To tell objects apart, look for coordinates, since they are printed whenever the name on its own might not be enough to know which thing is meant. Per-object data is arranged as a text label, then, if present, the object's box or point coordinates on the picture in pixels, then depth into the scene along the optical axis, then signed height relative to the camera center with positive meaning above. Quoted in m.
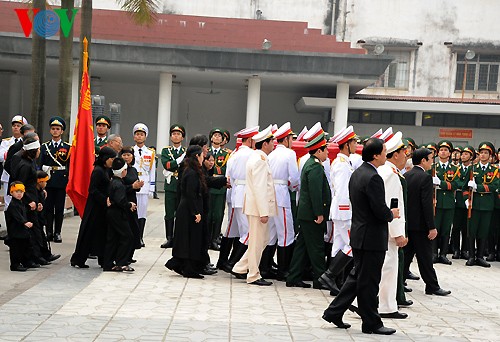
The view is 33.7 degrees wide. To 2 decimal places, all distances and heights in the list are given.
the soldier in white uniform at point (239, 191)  11.23 -0.61
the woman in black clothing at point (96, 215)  11.04 -1.05
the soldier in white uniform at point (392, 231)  8.40 -0.75
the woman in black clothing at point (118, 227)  10.90 -1.15
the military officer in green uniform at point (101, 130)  13.60 +0.14
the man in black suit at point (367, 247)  7.71 -0.86
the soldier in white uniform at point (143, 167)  13.58 -0.43
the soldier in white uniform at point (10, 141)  14.20 -0.15
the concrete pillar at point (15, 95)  31.70 +1.47
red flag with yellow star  12.69 -0.32
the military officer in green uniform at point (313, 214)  10.22 -0.78
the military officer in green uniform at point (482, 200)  14.33 -0.65
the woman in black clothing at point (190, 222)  10.66 -1.01
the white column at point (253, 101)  28.31 +1.61
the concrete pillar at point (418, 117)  30.48 +1.50
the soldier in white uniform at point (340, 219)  9.80 -0.79
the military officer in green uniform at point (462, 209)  14.55 -0.87
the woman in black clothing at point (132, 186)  11.29 -0.62
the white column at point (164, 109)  28.16 +1.16
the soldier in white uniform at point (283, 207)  10.80 -0.75
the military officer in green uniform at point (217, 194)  14.08 -0.82
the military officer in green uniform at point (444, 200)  14.23 -0.70
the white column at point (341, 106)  28.19 +1.64
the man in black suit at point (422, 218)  10.31 -0.74
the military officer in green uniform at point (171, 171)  13.80 -0.48
